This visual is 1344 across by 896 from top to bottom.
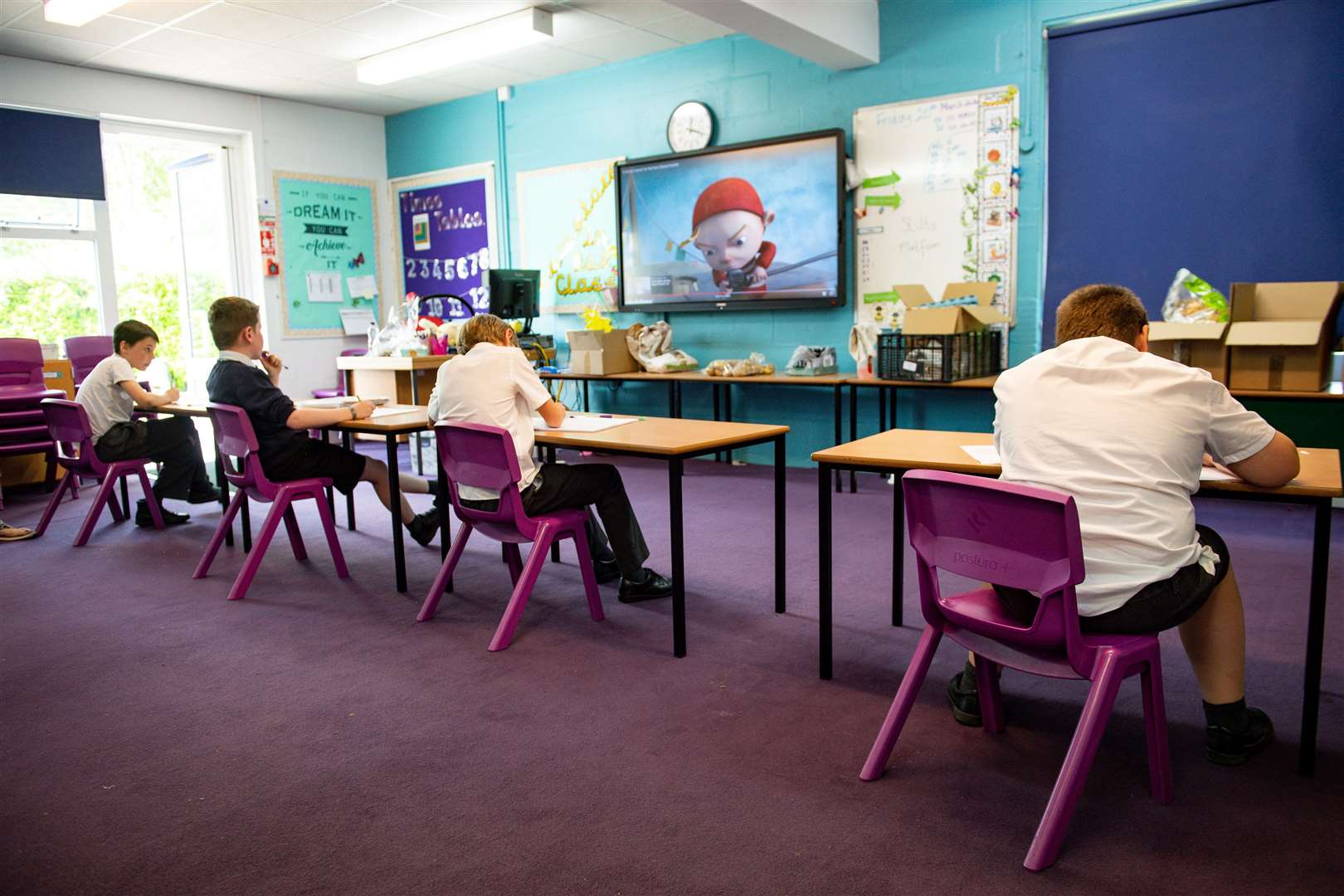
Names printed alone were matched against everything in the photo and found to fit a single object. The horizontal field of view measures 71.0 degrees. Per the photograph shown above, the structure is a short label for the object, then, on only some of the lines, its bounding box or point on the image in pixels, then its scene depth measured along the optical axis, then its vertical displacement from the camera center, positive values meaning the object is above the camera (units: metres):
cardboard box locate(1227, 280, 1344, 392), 3.84 -0.05
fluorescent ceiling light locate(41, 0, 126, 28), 4.88 +1.78
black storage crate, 4.75 -0.13
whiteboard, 5.06 +0.74
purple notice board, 7.59 +0.84
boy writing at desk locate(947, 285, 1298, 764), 1.74 -0.24
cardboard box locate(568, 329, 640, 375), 6.14 -0.09
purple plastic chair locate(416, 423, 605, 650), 2.77 -0.51
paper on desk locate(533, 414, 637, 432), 3.11 -0.29
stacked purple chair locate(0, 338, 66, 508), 5.29 -0.25
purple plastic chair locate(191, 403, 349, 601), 3.41 -0.51
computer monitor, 5.78 +0.30
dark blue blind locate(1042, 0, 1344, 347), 4.30 +0.83
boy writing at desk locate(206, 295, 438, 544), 3.49 -0.22
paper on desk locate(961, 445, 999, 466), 2.26 -0.31
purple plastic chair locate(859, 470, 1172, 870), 1.65 -0.53
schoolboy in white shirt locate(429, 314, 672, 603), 2.93 -0.22
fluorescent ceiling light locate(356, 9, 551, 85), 5.55 +1.85
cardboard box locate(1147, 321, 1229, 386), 4.05 -0.09
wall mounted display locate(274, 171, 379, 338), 7.55 +0.80
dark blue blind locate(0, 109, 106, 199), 6.05 +1.30
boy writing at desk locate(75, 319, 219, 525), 4.38 -0.34
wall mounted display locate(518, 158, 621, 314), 6.77 +0.79
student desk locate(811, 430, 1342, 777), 1.90 -0.33
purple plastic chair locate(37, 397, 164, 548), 4.27 -0.48
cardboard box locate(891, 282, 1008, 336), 4.78 +0.08
